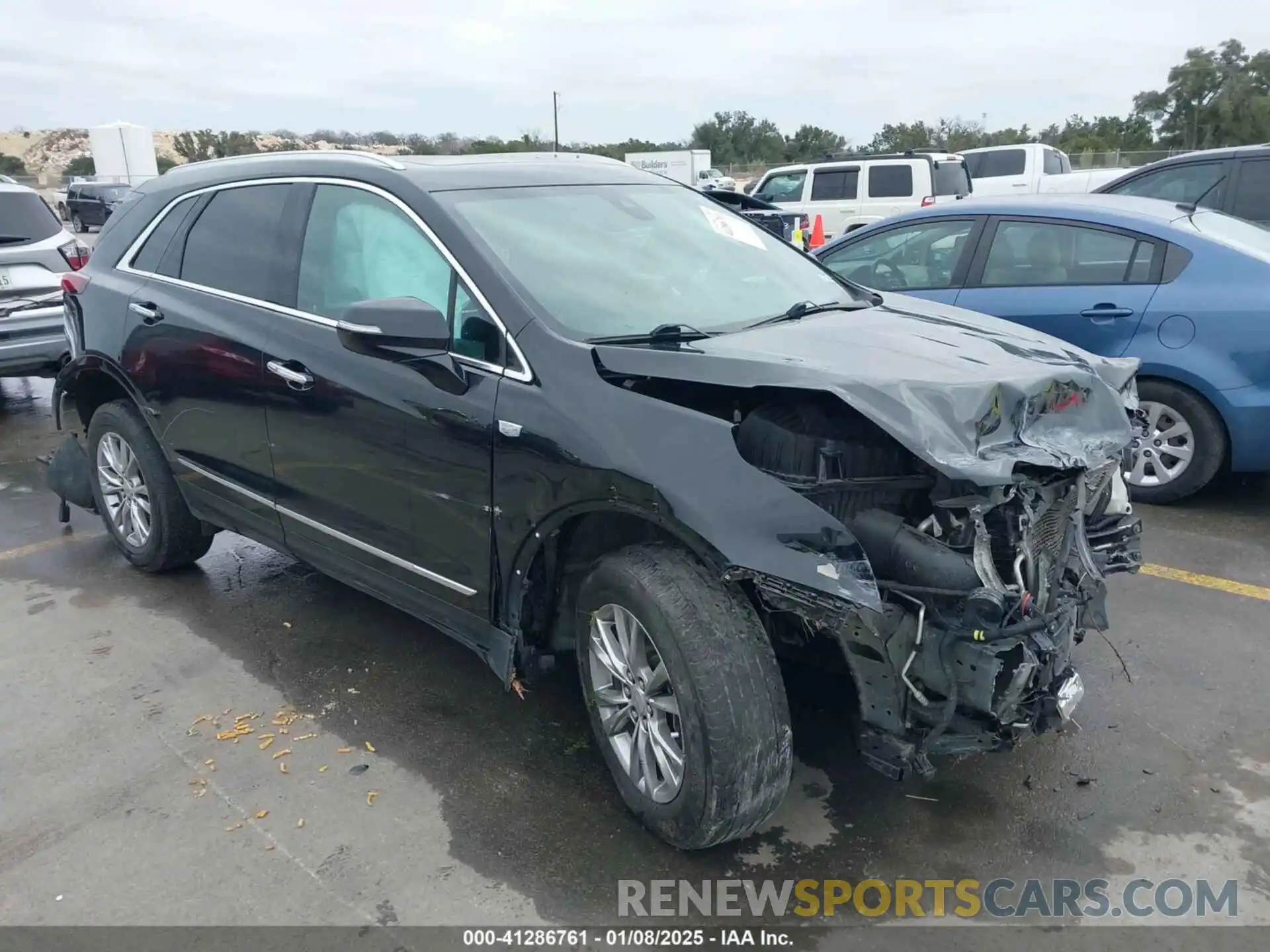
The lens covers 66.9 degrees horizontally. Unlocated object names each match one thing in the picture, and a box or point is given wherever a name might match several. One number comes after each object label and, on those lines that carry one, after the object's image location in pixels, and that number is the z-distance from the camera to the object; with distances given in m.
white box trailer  33.85
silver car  7.37
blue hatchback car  4.98
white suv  15.11
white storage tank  43.75
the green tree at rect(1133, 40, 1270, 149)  47.72
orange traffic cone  14.35
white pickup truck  18.02
